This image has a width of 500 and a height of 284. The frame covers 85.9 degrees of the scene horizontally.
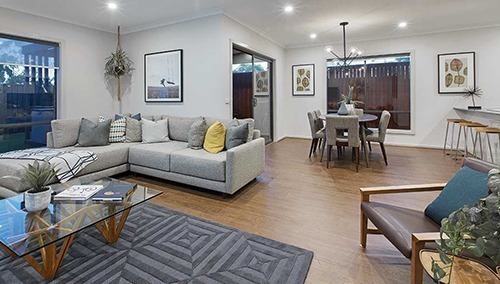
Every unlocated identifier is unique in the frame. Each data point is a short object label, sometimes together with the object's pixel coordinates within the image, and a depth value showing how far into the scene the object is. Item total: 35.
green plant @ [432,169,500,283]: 0.90
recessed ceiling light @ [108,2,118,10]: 4.22
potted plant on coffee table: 1.94
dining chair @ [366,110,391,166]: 4.73
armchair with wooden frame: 1.38
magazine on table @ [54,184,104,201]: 2.16
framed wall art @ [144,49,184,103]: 5.13
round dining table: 4.63
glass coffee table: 1.61
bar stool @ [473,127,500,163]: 4.15
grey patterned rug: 1.79
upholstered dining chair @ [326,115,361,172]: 4.30
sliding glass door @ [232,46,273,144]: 5.74
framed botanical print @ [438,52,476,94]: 5.95
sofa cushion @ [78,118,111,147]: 3.98
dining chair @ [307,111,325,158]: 5.28
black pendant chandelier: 6.76
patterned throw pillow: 4.31
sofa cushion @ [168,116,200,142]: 4.36
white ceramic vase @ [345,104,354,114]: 5.27
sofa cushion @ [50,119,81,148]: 3.91
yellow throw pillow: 3.57
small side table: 1.01
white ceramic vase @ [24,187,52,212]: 1.93
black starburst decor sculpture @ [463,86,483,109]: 5.93
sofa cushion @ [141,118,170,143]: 4.35
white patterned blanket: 3.14
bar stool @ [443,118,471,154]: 5.93
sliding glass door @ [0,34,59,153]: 4.34
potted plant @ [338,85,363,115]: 5.15
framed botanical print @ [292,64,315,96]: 7.61
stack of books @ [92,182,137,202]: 2.14
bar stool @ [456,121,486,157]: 4.72
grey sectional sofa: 3.12
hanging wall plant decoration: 5.42
